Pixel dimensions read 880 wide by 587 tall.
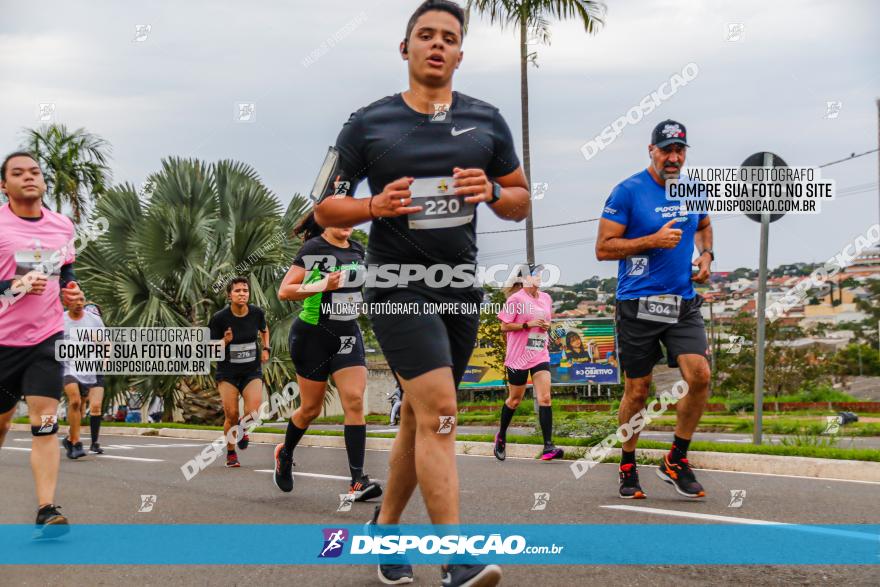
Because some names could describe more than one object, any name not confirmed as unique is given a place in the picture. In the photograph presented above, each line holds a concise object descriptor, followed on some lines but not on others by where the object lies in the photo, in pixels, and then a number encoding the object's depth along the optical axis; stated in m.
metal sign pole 9.12
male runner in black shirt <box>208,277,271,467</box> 10.74
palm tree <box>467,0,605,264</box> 14.75
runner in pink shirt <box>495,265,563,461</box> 10.37
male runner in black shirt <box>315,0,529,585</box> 3.62
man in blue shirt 6.52
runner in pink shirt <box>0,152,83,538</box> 5.70
